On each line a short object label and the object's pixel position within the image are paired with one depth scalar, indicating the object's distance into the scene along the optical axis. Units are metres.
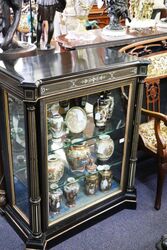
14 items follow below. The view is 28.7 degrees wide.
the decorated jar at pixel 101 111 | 1.92
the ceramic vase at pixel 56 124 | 1.73
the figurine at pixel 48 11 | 1.83
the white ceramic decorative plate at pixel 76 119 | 1.81
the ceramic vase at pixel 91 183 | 2.05
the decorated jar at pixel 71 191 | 1.96
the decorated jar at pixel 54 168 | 1.79
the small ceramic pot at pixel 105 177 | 2.10
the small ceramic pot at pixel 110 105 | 1.93
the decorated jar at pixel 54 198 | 1.87
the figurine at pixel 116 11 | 2.22
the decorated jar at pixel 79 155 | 1.91
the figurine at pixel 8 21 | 1.70
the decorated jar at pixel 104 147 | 2.03
